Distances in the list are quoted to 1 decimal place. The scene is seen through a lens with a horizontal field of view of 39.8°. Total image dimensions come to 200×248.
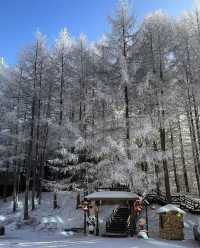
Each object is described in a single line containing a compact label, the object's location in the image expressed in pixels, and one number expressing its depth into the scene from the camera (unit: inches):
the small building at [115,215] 589.0
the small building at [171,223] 553.0
